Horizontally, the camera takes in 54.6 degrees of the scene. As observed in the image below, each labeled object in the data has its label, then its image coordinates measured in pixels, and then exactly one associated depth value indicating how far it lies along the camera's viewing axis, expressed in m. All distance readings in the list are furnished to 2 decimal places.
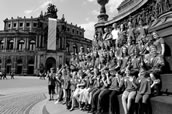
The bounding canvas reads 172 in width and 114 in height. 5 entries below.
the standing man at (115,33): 10.43
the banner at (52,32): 48.19
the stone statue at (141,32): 7.41
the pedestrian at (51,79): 10.41
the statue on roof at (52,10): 73.25
